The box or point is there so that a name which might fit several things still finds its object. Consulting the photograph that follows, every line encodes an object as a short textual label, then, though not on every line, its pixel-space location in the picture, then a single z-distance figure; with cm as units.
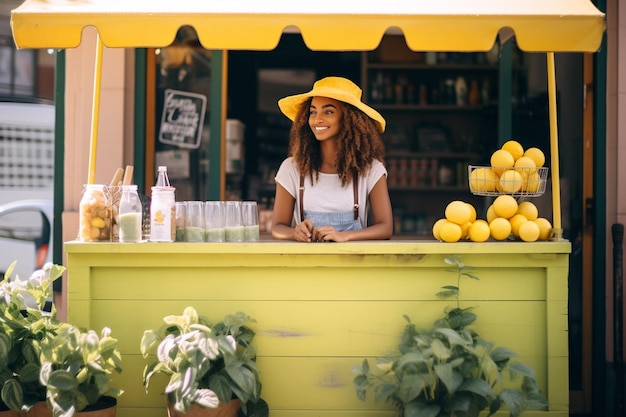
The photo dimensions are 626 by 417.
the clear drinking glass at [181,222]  393
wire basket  393
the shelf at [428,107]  799
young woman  440
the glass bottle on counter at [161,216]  378
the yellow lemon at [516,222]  391
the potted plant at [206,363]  342
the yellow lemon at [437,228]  389
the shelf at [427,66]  788
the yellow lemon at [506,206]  393
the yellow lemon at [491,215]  403
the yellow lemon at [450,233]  382
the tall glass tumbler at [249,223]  391
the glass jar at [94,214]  383
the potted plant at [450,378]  335
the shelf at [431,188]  800
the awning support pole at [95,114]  409
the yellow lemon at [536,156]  407
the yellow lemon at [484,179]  400
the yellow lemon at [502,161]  395
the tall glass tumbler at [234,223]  388
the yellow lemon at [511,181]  391
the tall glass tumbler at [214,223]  388
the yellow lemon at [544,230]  389
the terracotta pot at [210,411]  352
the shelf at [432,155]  805
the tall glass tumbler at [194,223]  388
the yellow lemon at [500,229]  387
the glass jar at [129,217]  380
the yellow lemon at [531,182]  395
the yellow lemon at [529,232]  381
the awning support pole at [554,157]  397
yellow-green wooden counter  377
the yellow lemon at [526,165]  394
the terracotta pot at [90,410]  358
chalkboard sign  605
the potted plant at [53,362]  345
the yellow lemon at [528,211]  396
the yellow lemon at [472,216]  391
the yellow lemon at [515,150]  404
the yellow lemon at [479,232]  382
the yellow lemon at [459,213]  386
